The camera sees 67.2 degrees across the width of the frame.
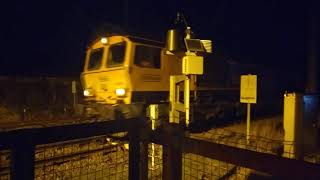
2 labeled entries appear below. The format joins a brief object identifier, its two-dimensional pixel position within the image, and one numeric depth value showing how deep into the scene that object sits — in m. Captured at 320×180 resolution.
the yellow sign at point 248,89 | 6.02
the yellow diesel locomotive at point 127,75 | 6.60
